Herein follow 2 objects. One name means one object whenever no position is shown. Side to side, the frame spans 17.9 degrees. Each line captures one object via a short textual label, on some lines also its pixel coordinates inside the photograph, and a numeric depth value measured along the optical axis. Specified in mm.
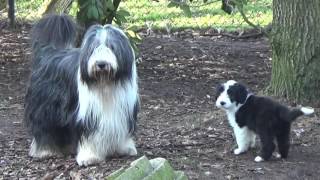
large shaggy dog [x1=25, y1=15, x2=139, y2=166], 8131
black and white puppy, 8479
